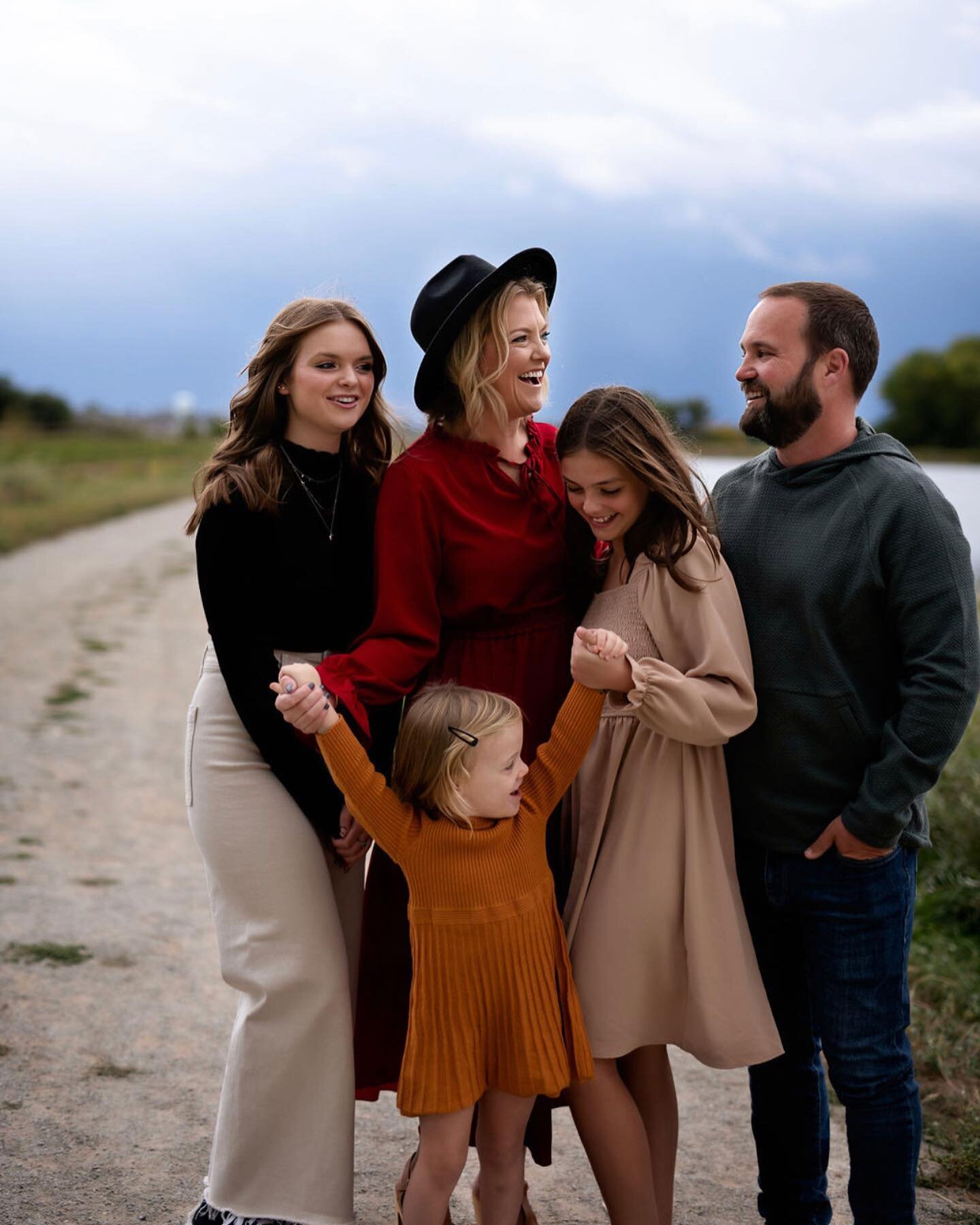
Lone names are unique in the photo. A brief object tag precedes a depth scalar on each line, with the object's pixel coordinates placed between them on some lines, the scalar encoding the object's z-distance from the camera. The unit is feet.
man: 8.07
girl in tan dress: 8.38
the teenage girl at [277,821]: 8.95
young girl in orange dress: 8.09
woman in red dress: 8.80
